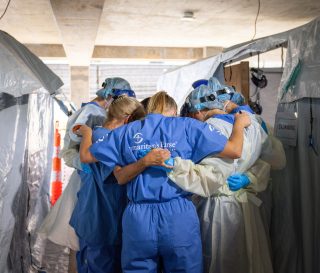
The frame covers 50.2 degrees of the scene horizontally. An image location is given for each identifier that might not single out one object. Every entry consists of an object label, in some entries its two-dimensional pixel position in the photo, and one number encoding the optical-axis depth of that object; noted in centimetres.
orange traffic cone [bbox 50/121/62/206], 404
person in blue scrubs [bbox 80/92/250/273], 154
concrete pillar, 680
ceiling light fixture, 392
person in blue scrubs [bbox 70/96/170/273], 184
